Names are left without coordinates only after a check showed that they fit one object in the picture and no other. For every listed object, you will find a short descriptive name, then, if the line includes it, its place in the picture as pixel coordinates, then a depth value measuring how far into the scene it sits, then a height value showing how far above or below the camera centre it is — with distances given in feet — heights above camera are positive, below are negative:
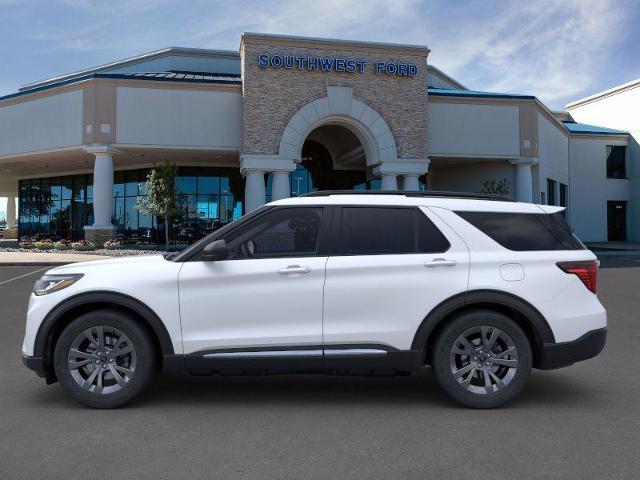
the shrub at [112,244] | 89.97 +0.25
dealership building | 88.48 +18.90
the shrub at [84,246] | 90.74 -0.08
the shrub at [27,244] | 99.24 +0.22
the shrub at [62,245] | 94.32 +0.06
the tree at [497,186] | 101.55 +10.88
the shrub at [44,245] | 96.99 +0.05
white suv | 15.35 -1.74
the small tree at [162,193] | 90.53 +8.31
